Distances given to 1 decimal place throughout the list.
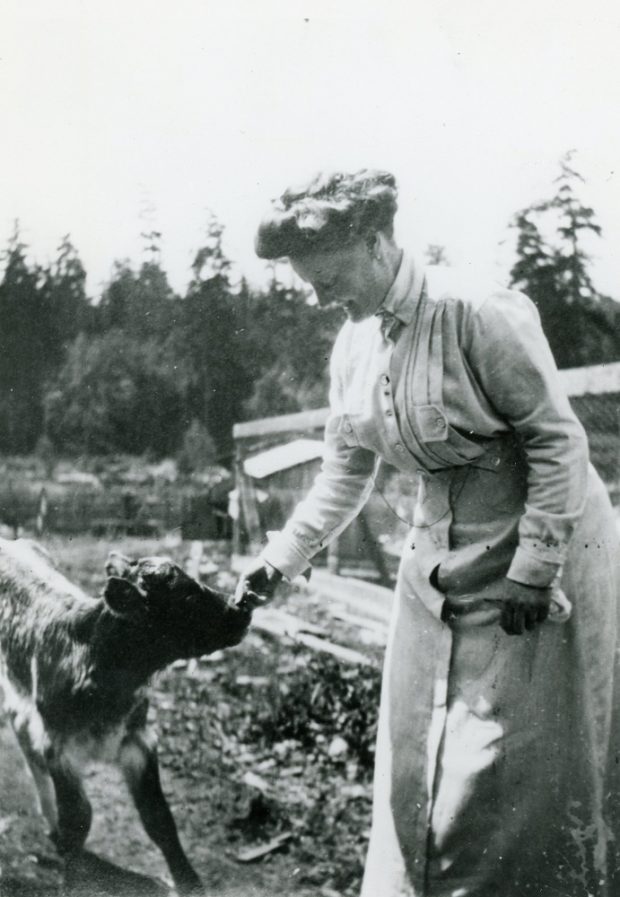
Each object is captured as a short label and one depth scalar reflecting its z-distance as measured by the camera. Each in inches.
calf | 116.9
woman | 90.4
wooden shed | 123.0
